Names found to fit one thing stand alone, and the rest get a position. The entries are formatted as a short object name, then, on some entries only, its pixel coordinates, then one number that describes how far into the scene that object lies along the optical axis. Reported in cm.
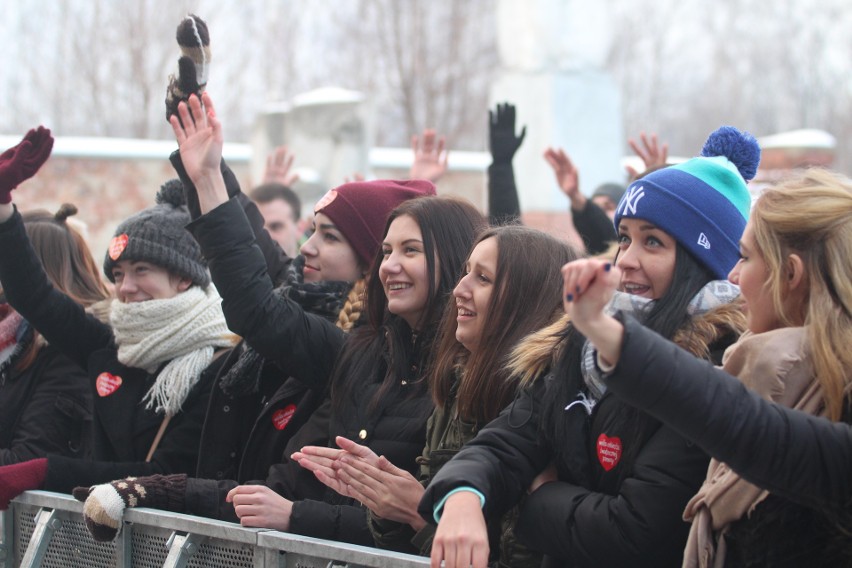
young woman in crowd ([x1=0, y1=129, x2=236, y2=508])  827
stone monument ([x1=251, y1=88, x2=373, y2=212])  2488
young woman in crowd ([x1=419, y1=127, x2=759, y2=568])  510
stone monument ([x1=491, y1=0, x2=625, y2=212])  2327
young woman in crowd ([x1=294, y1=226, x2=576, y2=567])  618
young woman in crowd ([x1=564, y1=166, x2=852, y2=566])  429
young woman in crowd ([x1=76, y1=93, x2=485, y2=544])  688
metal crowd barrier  592
